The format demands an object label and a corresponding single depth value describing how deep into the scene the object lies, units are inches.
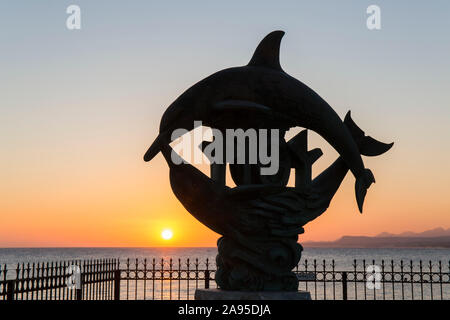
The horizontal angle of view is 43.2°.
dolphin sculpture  363.3
